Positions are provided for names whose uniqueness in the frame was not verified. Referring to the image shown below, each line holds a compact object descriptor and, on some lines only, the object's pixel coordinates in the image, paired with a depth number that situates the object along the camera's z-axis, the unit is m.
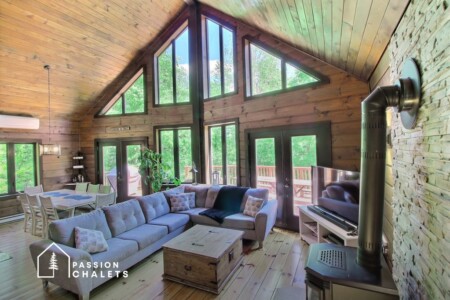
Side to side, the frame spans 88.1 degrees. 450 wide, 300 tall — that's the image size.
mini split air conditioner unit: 5.27
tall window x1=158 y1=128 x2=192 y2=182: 6.32
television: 2.85
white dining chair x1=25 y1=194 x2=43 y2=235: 4.48
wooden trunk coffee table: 2.75
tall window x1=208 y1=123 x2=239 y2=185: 5.52
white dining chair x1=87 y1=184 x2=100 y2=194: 5.62
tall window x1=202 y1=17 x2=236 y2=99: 5.51
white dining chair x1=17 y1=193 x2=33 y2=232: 4.77
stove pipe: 1.56
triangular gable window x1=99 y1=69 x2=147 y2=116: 6.89
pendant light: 5.00
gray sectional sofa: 2.56
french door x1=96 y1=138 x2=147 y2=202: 7.00
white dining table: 4.39
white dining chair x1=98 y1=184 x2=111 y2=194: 5.40
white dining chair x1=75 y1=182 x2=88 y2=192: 5.84
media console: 2.65
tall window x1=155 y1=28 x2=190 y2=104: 6.32
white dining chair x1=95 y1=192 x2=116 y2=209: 4.47
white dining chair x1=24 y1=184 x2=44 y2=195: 5.45
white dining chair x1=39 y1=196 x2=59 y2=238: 4.30
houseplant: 6.21
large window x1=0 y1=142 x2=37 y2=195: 5.85
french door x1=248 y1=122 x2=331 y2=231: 4.21
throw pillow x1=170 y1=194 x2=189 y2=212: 4.68
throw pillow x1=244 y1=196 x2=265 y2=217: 4.11
